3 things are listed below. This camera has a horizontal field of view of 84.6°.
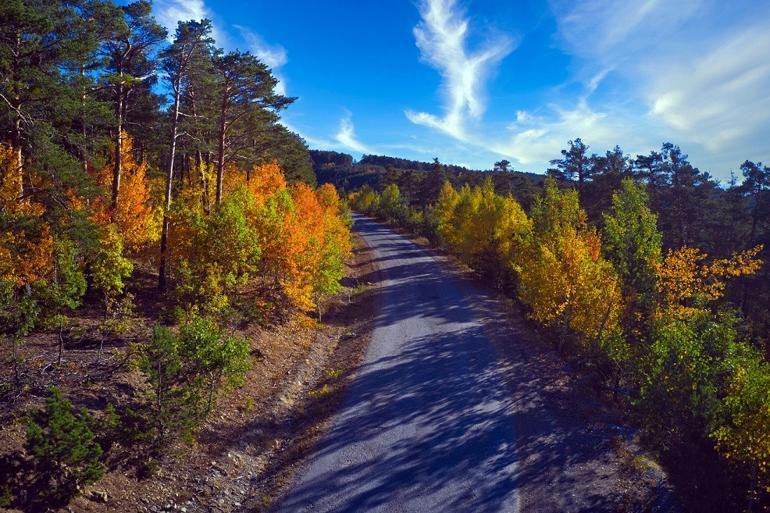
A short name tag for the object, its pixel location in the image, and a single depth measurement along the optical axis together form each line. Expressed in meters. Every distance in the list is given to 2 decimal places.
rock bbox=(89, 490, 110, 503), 8.74
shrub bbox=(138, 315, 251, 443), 10.41
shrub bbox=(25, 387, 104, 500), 7.75
